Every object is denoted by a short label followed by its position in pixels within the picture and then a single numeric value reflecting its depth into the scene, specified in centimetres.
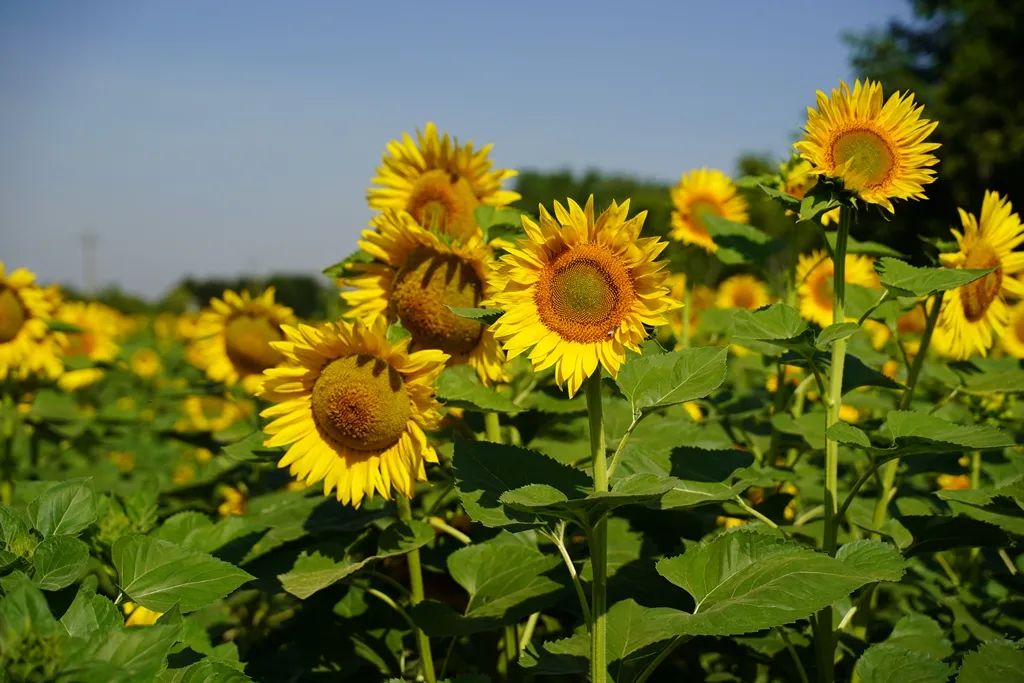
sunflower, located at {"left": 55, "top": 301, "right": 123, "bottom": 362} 480
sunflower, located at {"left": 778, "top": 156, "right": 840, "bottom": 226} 260
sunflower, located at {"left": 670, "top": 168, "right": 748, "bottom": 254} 366
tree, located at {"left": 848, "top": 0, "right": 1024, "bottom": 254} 2303
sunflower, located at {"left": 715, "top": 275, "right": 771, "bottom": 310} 554
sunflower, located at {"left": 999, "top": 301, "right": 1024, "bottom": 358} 349
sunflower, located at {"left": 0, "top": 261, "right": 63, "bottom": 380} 361
